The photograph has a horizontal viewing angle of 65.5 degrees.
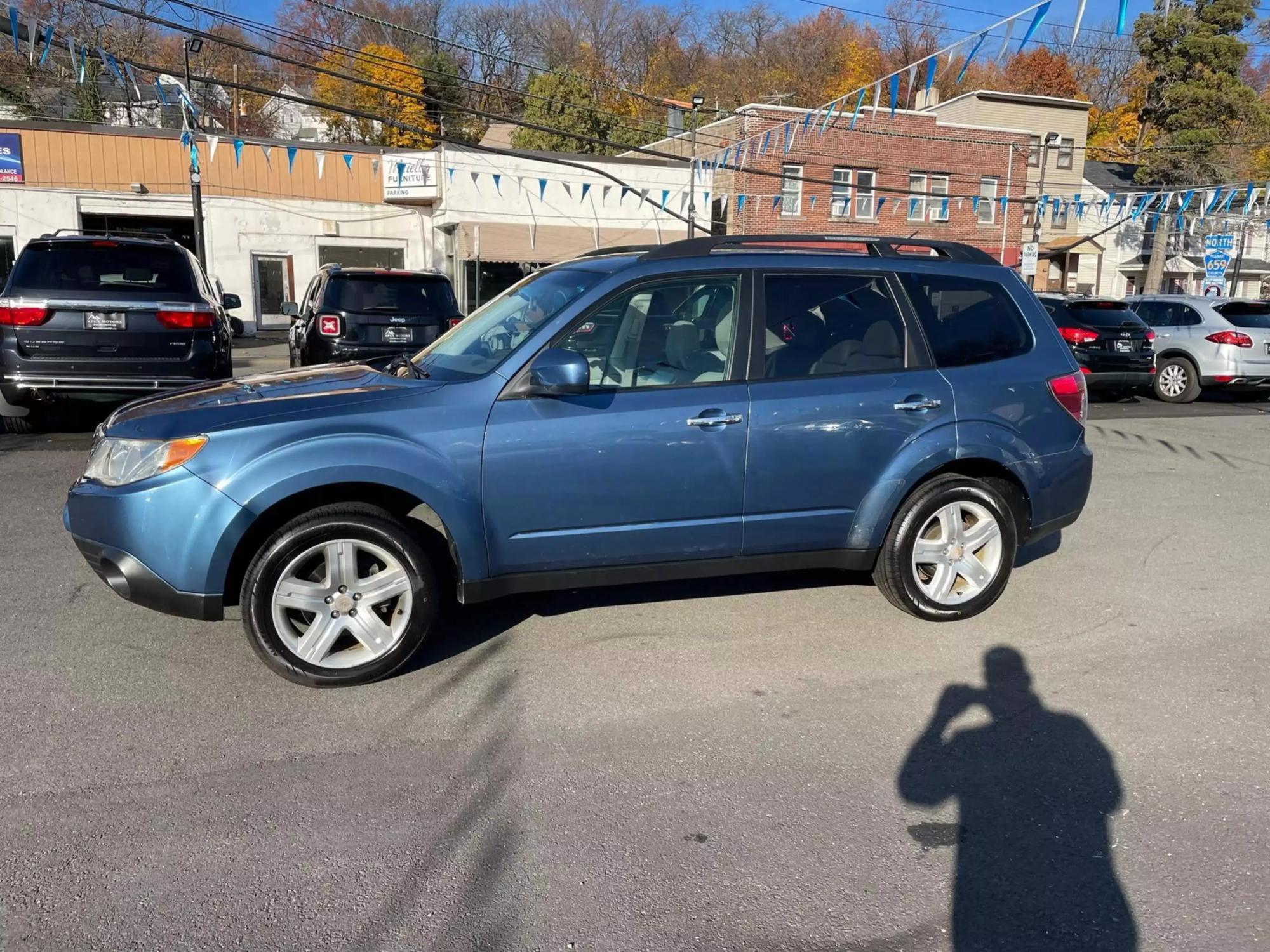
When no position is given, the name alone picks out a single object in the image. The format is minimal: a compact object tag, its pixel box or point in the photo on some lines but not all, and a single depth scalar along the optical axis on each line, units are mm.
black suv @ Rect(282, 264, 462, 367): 11070
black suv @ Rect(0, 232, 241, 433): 8570
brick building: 29516
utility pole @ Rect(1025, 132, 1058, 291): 30531
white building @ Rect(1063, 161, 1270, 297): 39688
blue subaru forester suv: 3971
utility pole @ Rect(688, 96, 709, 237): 22611
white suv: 14898
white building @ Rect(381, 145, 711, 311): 25984
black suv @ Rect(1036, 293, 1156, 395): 14680
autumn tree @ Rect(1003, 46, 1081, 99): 38688
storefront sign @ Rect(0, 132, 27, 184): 23734
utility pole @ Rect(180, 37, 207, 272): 20016
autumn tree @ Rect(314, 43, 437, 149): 35531
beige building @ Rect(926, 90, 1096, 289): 36188
